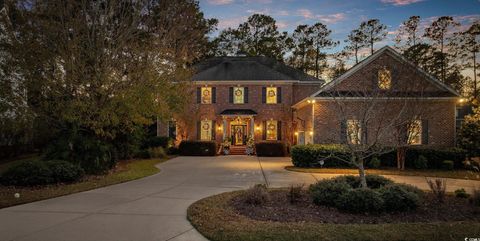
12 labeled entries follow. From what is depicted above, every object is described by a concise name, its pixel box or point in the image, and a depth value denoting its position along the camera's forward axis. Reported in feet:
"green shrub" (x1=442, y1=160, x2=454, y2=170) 47.62
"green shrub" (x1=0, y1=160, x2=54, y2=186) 31.40
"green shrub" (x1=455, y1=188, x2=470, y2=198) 24.85
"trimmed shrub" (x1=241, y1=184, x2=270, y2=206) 22.99
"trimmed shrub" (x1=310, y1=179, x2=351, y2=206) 22.40
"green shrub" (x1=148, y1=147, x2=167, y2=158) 68.23
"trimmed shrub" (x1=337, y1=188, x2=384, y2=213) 20.62
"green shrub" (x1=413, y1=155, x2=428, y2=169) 48.32
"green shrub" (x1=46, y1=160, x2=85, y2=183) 32.95
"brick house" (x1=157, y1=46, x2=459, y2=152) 79.10
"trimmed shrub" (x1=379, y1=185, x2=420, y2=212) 21.01
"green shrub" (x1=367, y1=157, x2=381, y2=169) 48.85
